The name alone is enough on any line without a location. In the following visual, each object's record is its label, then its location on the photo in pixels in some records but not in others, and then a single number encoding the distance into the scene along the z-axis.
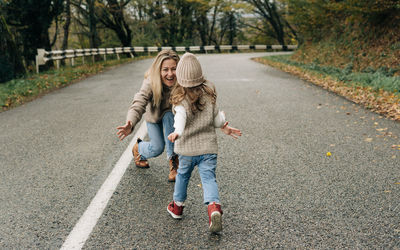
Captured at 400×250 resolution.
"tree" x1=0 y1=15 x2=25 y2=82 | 12.54
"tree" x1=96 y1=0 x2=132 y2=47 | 27.22
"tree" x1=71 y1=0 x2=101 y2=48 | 22.92
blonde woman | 3.59
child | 2.91
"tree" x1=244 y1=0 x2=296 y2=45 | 37.44
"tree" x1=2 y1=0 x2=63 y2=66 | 15.72
